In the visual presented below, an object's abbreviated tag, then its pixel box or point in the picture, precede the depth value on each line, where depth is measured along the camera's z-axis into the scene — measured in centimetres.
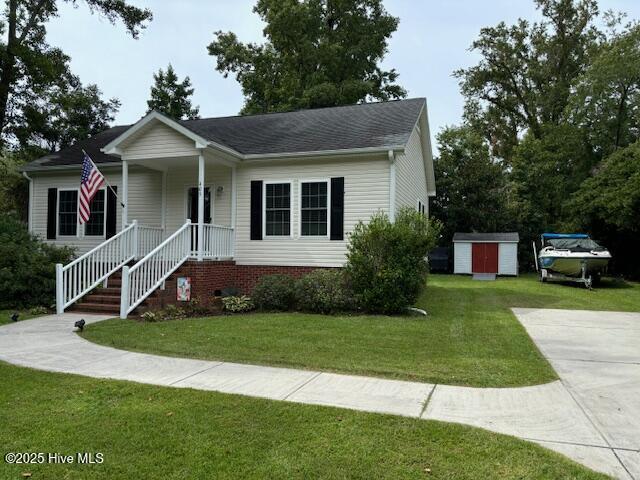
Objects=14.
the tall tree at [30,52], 1617
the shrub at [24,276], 1057
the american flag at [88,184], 1124
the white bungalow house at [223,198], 1108
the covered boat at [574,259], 1570
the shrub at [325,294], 1002
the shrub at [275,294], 1043
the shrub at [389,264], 968
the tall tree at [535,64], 3125
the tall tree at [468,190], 2389
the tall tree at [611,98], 2455
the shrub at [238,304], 1051
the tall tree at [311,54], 2989
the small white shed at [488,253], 2052
